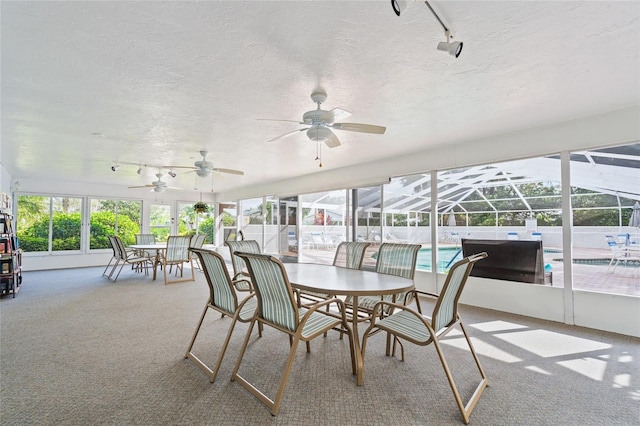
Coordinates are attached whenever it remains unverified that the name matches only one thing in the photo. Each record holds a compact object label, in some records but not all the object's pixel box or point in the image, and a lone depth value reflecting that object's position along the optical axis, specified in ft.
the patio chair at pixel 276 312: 6.03
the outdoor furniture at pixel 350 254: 11.10
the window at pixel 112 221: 27.43
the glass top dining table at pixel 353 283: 6.88
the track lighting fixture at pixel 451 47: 5.82
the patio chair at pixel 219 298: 7.37
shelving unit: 15.24
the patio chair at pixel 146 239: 24.74
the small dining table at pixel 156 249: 20.48
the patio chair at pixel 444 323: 5.96
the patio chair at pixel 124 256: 20.60
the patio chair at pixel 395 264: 9.28
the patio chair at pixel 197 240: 21.02
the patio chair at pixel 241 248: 11.70
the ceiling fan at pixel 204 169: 14.83
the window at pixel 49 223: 24.31
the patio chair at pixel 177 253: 19.85
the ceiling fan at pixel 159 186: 20.01
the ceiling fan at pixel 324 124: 8.26
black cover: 12.44
